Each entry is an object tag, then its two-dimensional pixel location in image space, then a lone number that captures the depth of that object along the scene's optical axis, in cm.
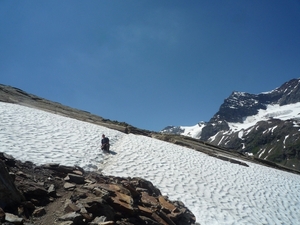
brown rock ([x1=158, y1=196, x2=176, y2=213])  1023
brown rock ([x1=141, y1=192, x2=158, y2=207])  998
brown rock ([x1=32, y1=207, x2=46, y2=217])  734
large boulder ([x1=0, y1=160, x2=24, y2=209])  724
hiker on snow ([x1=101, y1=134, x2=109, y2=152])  1972
